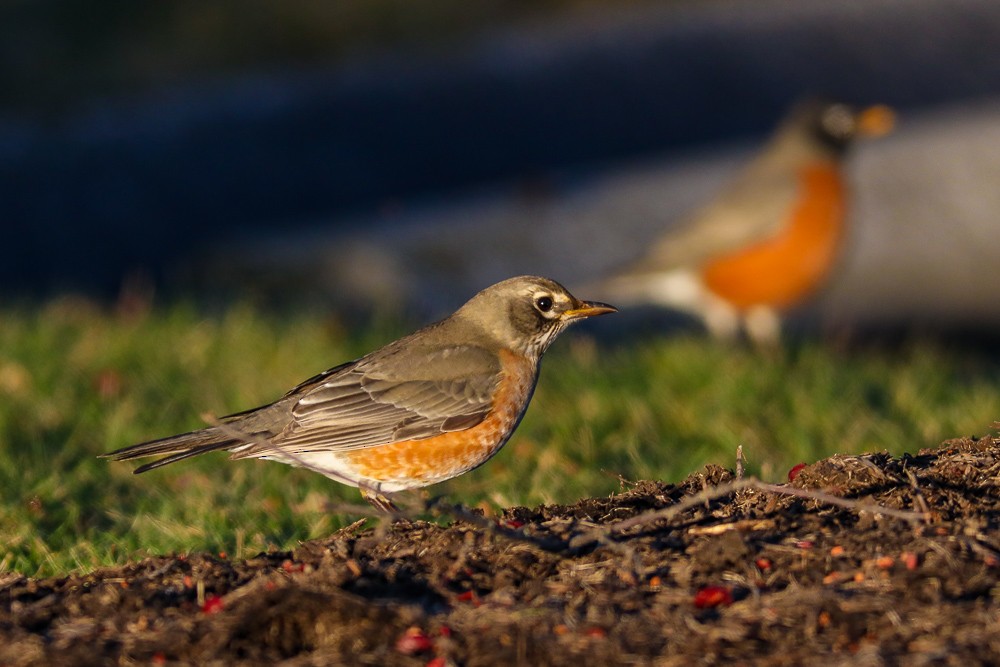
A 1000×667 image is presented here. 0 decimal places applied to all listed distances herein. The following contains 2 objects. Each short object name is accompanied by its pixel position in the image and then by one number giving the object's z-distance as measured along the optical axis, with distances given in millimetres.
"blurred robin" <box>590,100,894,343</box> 19297
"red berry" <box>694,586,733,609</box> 7228
